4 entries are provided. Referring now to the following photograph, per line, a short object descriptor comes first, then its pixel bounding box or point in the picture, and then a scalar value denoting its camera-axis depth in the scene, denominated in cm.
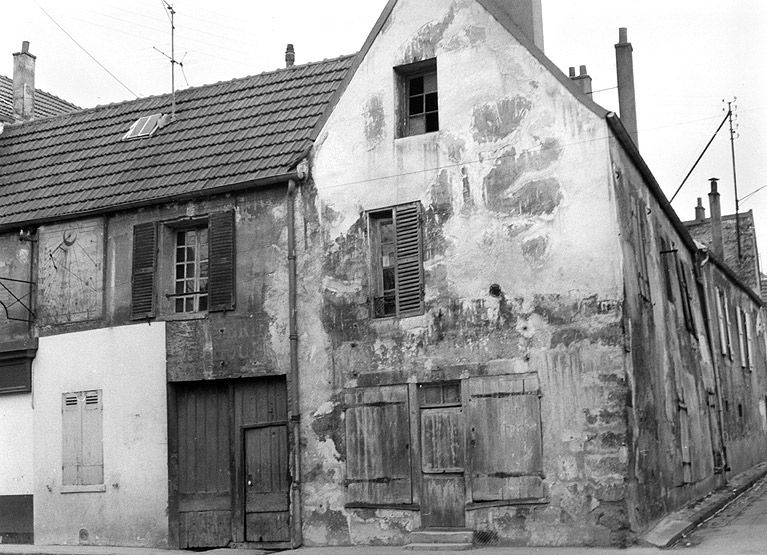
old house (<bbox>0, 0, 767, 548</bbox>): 1533
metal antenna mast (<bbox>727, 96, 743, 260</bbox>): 3430
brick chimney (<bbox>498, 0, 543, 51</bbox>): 1753
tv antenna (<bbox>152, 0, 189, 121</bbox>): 2051
